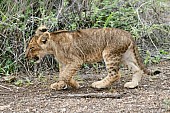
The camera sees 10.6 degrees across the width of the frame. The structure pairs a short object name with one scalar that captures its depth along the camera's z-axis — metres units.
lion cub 13.29
